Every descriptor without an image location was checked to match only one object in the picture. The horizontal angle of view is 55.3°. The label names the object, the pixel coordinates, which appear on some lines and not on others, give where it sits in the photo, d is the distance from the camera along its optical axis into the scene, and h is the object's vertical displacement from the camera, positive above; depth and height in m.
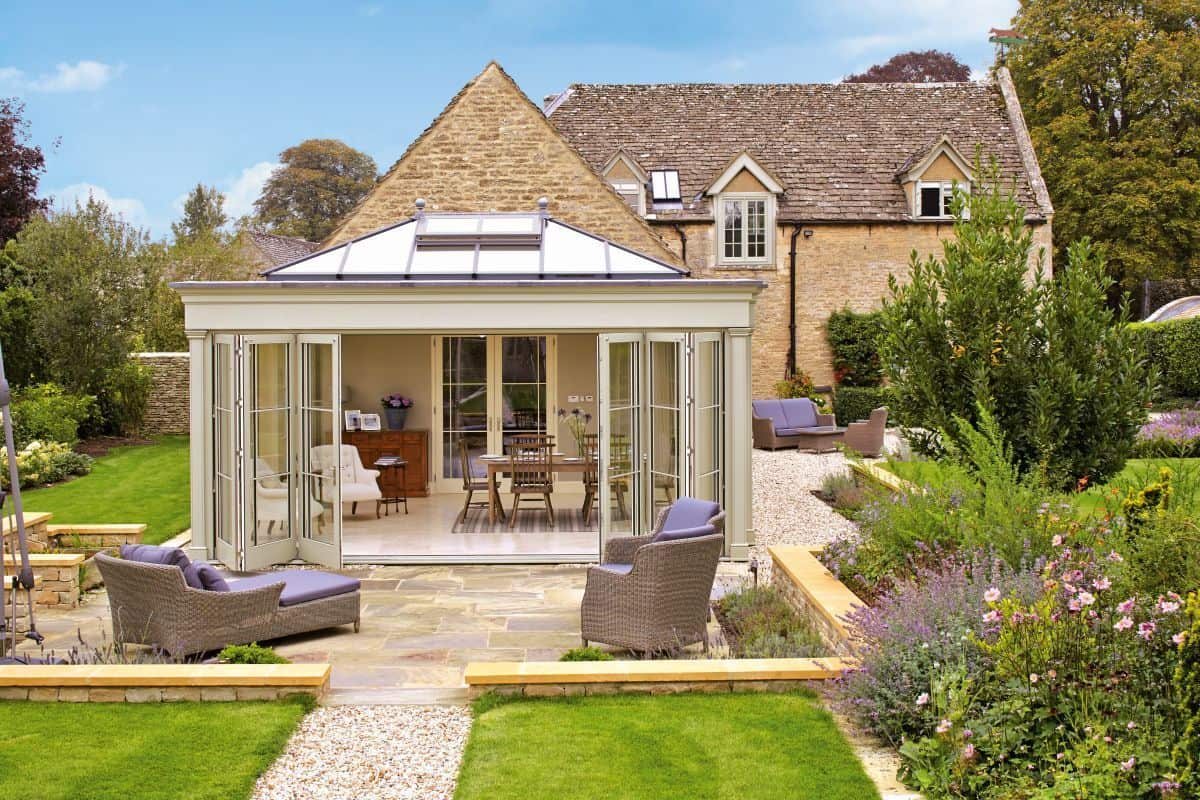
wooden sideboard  16.89 -0.63
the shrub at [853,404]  26.39 -0.06
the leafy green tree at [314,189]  56.09 +10.69
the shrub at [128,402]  25.17 +0.14
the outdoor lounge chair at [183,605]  7.96 -1.41
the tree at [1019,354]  9.53 +0.39
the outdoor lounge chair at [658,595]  8.00 -1.36
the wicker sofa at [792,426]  22.39 -0.49
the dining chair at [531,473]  13.62 -0.83
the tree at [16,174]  29.70 +6.24
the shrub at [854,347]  26.59 +1.27
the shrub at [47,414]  21.19 -0.11
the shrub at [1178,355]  26.33 +1.00
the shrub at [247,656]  7.66 -1.67
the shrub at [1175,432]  13.35 -0.52
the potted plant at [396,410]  17.33 -0.07
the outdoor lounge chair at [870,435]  21.12 -0.63
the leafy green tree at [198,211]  54.56 +9.98
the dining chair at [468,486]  14.33 -1.03
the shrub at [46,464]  18.53 -0.92
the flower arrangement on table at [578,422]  15.90 -0.26
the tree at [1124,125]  32.69 +8.05
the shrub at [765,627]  7.82 -1.69
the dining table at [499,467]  13.57 -0.75
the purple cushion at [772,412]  22.67 -0.20
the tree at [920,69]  43.19 +12.52
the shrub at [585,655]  7.64 -1.68
